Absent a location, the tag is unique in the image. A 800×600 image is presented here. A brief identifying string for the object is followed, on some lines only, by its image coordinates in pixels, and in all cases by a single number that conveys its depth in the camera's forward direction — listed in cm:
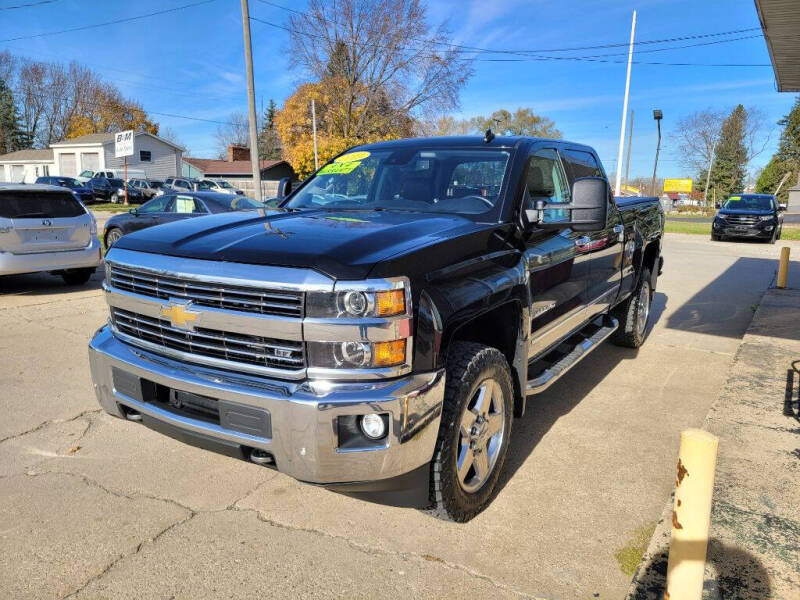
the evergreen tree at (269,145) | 7274
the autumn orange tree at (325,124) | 3853
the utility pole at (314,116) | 3678
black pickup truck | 238
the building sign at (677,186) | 8958
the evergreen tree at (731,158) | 6494
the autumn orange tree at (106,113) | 6488
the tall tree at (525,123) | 7931
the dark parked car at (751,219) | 1936
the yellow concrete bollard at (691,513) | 185
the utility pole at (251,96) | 1703
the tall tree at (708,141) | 6362
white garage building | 4825
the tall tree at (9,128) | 6775
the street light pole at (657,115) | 3388
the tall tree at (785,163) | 5497
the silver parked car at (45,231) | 810
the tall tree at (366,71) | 3634
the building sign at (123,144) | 1995
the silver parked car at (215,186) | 3325
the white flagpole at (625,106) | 2695
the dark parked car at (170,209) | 1088
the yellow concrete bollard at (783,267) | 969
